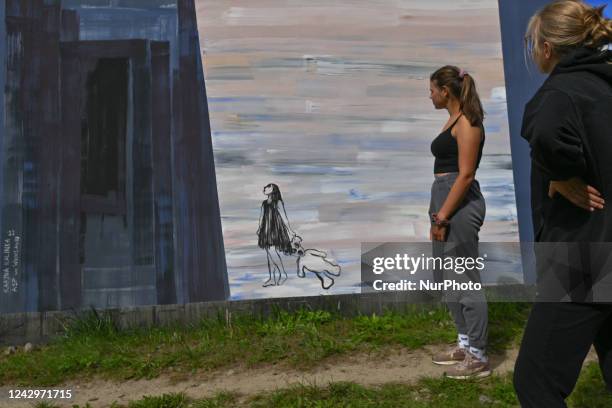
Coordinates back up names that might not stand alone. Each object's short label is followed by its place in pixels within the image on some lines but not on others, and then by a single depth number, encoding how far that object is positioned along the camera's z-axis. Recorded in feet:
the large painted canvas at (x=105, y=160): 14.05
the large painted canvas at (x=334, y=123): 14.85
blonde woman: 5.62
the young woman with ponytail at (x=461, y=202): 10.09
